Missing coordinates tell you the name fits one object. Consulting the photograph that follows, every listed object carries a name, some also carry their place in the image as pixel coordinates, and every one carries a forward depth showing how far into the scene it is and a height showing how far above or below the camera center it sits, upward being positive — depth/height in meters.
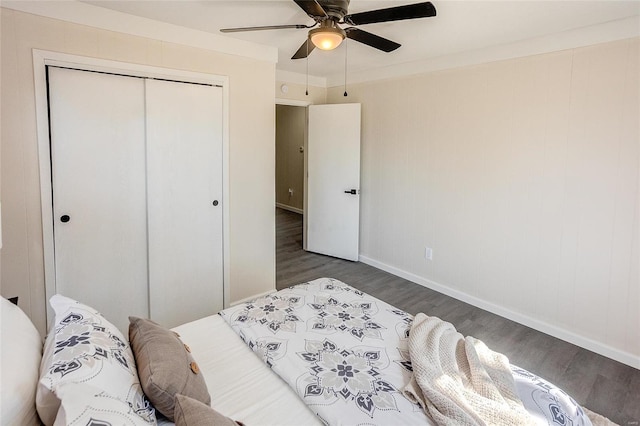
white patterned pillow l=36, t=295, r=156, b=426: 0.98 -0.58
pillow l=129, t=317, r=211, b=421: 1.18 -0.68
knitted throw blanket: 1.22 -0.79
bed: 0.98 -0.81
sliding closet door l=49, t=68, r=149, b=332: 2.39 -0.12
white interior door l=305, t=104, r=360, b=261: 4.52 -0.05
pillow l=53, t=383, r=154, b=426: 0.83 -0.57
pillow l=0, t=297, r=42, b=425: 0.90 -0.56
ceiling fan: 1.89 +0.88
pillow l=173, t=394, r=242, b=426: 0.99 -0.68
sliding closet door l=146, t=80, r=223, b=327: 2.76 -0.21
